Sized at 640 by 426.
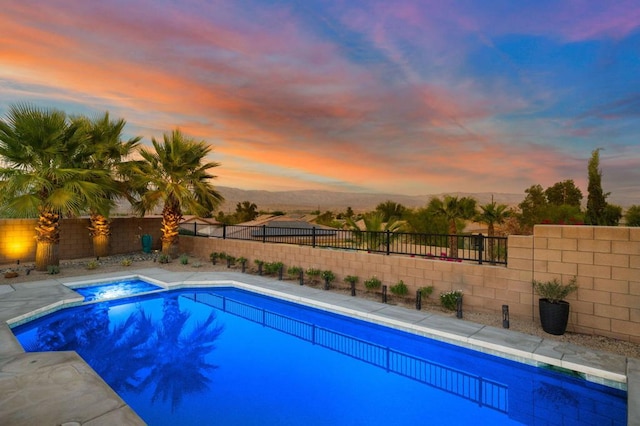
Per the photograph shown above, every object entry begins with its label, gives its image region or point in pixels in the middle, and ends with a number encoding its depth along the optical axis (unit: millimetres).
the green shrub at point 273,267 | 12492
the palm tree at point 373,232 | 11016
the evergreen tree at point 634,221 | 8886
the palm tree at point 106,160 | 14080
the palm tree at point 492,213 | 23266
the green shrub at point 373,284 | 9688
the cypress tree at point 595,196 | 11336
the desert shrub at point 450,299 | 7957
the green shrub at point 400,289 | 9062
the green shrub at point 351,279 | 10075
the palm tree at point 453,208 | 20250
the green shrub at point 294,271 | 11953
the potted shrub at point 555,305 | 6387
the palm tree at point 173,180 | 14867
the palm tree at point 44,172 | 10828
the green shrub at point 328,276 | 10672
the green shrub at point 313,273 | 11289
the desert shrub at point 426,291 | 8609
